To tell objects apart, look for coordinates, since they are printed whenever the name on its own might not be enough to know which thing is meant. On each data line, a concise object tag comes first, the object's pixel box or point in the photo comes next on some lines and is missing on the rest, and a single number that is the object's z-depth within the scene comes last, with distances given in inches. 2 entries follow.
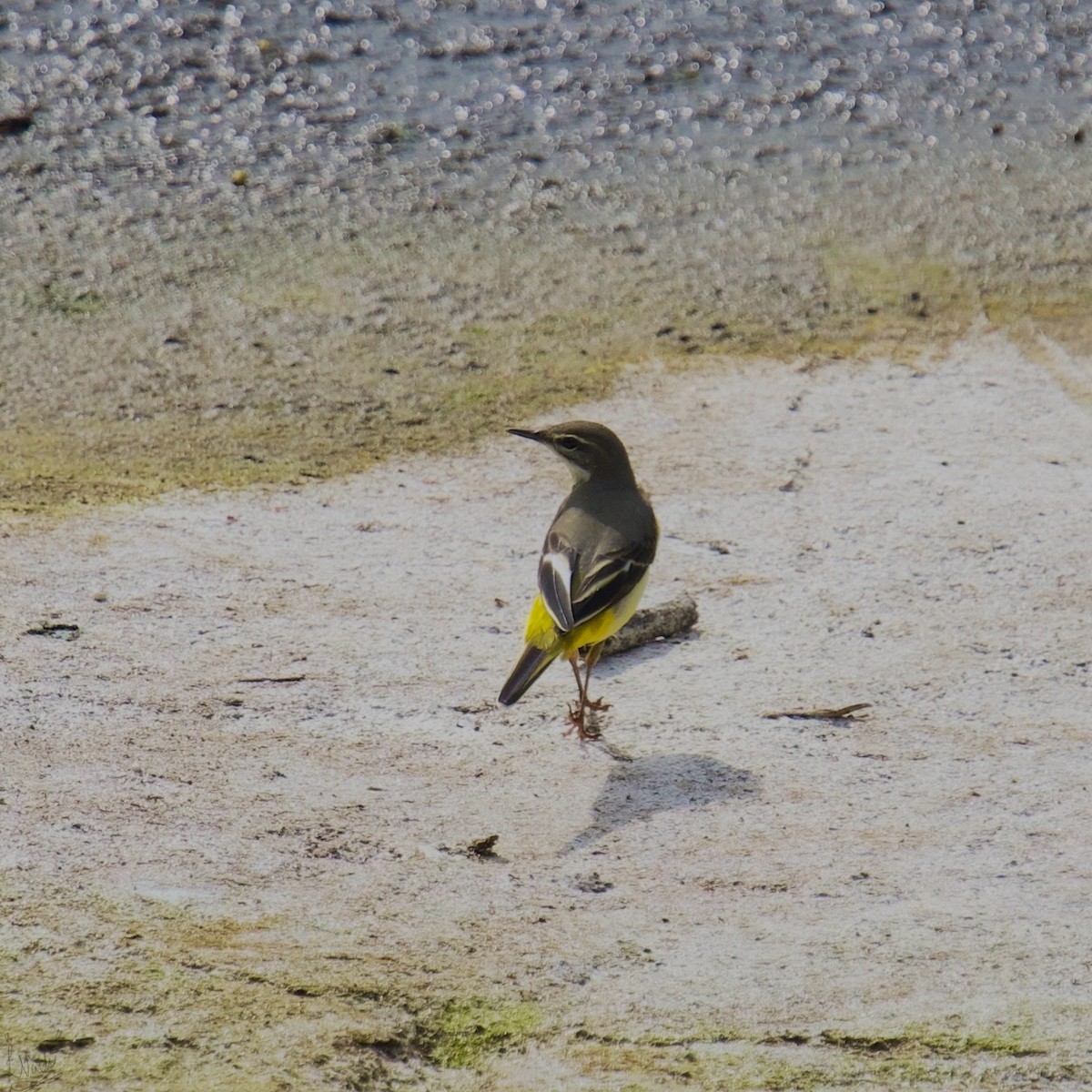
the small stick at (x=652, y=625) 440.8
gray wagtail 394.0
